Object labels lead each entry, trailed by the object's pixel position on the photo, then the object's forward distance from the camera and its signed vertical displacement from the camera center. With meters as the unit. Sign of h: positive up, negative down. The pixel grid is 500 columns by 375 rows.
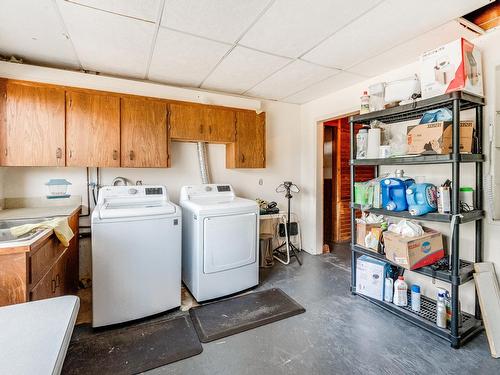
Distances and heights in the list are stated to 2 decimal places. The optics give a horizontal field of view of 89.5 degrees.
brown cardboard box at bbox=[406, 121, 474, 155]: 1.93 +0.36
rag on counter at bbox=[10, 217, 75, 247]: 1.58 -0.27
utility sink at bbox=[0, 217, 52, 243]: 1.58 -0.29
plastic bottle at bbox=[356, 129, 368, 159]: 2.61 +0.43
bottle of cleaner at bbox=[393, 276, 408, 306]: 2.30 -1.00
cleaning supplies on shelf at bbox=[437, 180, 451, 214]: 1.97 -0.12
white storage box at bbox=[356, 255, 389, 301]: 2.47 -0.94
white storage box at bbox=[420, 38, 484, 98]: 1.88 +0.89
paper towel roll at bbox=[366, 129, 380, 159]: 2.54 +0.41
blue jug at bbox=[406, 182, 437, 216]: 2.07 -0.13
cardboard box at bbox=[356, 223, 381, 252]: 2.62 -0.49
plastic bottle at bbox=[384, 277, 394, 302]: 2.41 -1.01
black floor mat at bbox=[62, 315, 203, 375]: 1.73 -1.22
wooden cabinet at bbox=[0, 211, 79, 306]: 1.34 -0.49
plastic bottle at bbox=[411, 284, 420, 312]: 2.24 -1.02
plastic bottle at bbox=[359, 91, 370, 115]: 2.55 +0.82
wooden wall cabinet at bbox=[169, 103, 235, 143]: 2.96 +0.77
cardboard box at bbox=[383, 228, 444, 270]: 2.07 -0.56
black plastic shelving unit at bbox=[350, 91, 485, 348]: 1.86 -0.26
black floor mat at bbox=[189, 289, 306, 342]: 2.11 -1.19
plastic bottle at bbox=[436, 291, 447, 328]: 2.00 -1.02
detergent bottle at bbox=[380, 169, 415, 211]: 2.25 -0.07
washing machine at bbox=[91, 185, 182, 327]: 2.08 -0.65
